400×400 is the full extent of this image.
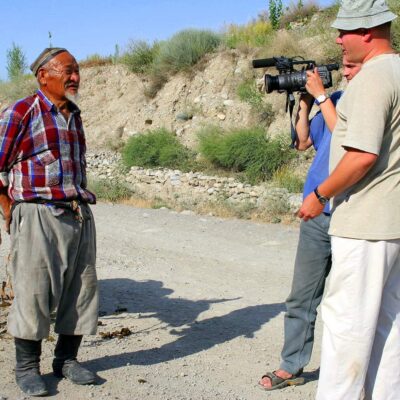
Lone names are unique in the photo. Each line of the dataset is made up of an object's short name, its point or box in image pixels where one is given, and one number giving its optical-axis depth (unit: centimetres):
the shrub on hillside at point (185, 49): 2252
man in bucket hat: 324
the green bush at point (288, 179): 1372
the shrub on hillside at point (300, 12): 2327
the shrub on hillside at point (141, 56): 2441
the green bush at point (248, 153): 1566
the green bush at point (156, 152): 1756
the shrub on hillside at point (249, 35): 2186
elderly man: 428
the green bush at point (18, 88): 2738
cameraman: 423
